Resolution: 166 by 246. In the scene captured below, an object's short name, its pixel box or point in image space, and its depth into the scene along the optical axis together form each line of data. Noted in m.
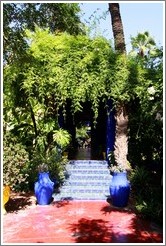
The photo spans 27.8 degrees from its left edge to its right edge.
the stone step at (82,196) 10.40
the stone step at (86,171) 12.17
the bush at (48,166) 11.18
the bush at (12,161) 8.70
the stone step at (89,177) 11.70
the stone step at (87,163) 12.82
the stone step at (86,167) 12.54
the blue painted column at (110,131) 12.85
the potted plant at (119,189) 9.53
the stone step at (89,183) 11.24
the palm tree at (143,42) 28.22
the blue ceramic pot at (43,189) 9.80
